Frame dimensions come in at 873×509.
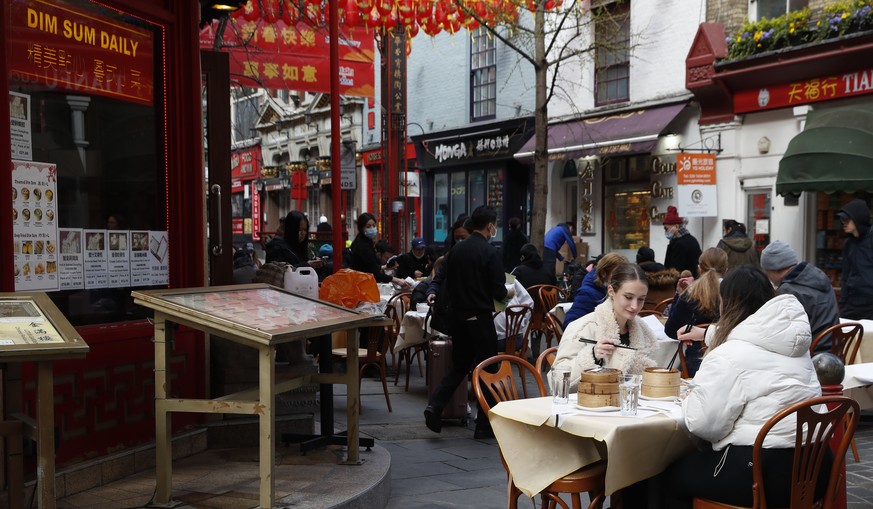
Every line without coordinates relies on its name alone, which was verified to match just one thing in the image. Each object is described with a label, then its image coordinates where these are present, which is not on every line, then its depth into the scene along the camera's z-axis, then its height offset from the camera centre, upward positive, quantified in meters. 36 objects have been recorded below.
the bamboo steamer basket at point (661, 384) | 4.58 -0.84
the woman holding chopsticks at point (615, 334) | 5.04 -0.67
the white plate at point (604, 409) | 4.24 -0.89
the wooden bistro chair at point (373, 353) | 8.78 -1.31
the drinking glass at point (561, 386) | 4.38 -0.81
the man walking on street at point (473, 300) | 7.59 -0.68
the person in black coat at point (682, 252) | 13.14 -0.50
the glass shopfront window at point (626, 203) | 18.12 +0.30
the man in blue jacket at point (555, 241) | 16.11 -0.41
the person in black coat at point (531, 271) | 11.85 -0.69
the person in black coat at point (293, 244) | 9.87 -0.28
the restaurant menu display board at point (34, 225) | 5.14 -0.03
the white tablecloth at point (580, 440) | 3.99 -1.03
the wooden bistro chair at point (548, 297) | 11.36 -0.99
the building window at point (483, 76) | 22.95 +3.67
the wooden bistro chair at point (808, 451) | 3.75 -1.00
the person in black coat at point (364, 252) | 10.89 -0.40
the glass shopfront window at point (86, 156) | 5.25 +0.40
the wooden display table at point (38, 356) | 3.55 -0.52
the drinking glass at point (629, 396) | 4.19 -0.82
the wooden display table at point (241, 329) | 4.59 -0.58
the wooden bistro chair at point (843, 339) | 6.99 -0.97
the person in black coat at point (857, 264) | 9.52 -0.50
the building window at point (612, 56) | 18.38 +3.34
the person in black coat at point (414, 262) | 13.95 -0.67
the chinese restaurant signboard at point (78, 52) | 5.29 +1.06
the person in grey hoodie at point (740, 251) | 8.88 -0.33
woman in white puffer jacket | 3.87 -0.77
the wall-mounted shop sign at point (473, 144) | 21.51 +1.92
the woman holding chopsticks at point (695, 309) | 6.80 -0.70
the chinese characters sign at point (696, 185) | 16.00 +0.58
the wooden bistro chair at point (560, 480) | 4.25 -1.23
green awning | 13.20 +0.92
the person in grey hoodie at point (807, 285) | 7.25 -0.54
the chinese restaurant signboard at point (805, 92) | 13.85 +2.04
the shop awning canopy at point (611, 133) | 17.00 +1.70
